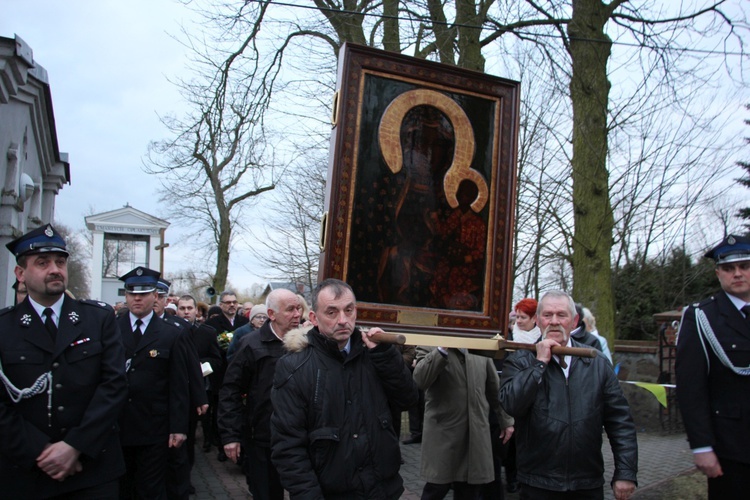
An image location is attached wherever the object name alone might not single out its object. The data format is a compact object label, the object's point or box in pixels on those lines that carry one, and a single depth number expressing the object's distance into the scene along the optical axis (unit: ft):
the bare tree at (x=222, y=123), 33.63
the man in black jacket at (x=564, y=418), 12.57
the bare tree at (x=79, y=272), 192.54
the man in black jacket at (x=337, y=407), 11.08
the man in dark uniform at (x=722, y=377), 13.38
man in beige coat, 17.63
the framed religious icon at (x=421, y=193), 14.01
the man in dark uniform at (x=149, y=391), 17.28
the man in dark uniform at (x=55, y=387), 12.23
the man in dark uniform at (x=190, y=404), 18.72
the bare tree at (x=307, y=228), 71.82
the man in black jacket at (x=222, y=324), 33.01
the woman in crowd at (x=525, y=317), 21.79
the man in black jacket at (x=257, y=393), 17.53
